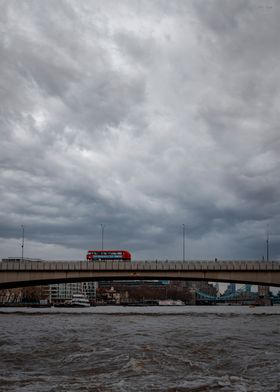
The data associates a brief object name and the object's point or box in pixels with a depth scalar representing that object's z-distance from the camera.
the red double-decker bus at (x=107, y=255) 102.00
